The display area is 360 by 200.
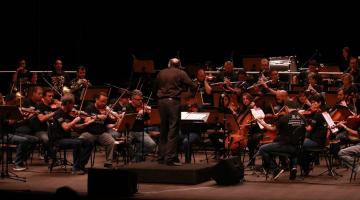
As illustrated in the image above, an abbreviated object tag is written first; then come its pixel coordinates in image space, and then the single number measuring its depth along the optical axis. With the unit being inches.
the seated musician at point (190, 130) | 571.2
